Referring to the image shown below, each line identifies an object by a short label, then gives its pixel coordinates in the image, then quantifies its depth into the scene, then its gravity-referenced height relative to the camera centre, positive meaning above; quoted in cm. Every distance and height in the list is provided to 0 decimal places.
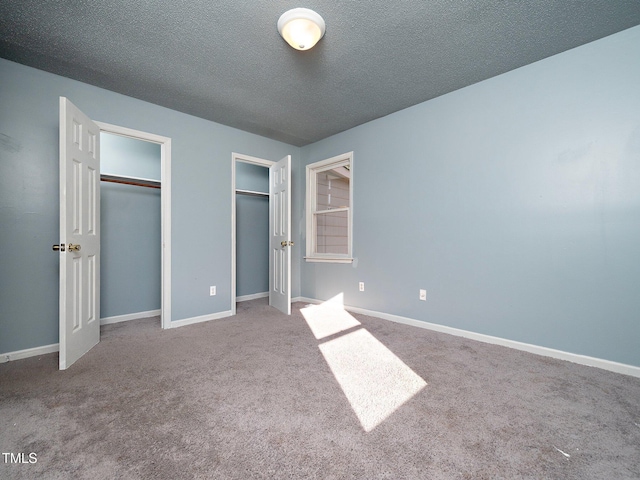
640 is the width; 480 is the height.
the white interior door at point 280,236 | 354 +7
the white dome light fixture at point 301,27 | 177 +142
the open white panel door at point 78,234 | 204 +5
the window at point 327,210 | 408 +46
